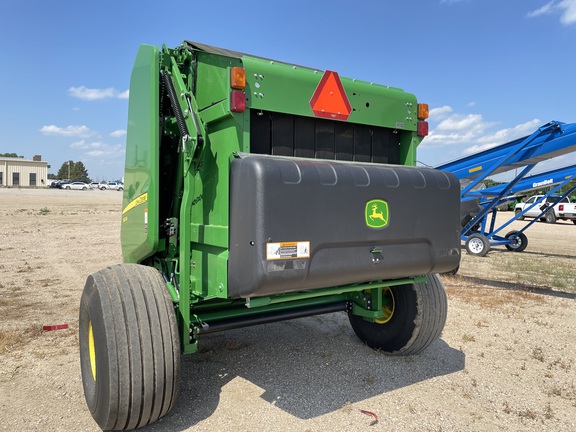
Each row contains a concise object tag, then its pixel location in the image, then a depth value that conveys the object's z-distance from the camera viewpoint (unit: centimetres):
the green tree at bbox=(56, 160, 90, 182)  9530
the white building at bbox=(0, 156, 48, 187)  7062
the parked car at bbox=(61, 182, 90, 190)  6359
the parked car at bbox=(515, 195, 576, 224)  2683
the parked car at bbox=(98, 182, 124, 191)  6888
